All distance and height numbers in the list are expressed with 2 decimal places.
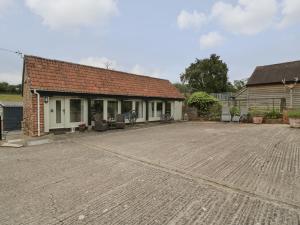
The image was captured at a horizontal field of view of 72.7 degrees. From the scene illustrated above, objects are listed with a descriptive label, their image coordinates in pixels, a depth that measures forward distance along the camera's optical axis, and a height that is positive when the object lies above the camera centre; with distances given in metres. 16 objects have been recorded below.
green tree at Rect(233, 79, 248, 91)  44.32 +5.96
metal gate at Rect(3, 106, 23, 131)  14.73 -0.80
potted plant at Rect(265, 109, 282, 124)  14.45 -0.48
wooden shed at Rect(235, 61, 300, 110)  18.39 +2.35
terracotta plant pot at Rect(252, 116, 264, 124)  14.84 -0.66
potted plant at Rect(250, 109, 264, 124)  14.86 -0.44
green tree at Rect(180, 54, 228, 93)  36.62 +6.22
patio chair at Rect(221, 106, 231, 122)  16.13 -0.43
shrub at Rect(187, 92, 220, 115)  18.08 +0.74
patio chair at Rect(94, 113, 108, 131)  11.60 -0.91
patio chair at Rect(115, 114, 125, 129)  12.63 -0.79
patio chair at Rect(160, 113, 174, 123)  17.18 -0.78
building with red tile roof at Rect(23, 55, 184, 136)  10.24 +0.78
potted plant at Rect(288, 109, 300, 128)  11.74 -0.50
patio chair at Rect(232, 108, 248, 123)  15.70 -0.48
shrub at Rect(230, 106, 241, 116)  16.07 -0.10
